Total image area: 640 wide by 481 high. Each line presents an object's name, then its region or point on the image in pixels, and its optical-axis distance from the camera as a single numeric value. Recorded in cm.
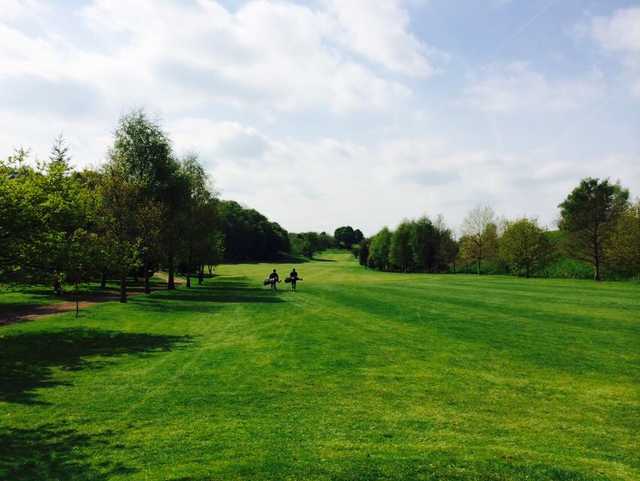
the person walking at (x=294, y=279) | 4450
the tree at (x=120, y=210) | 3405
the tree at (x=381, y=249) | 11300
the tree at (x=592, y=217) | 6394
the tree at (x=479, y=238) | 8700
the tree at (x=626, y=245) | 5591
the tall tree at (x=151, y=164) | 4300
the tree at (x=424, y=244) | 10112
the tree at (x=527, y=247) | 7388
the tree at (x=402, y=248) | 10481
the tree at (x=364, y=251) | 12891
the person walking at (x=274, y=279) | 4575
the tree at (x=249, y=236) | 14900
